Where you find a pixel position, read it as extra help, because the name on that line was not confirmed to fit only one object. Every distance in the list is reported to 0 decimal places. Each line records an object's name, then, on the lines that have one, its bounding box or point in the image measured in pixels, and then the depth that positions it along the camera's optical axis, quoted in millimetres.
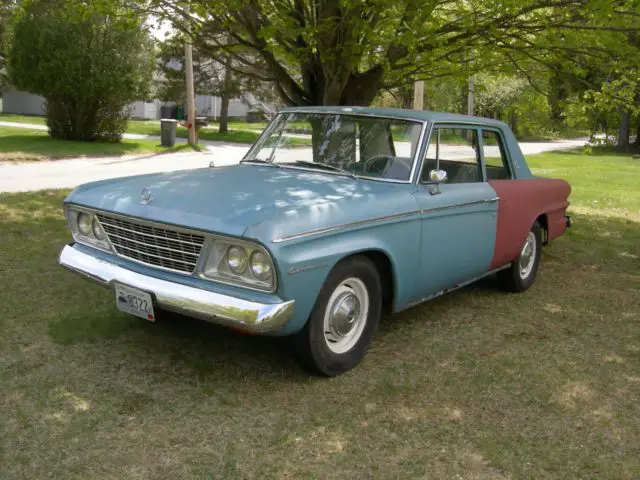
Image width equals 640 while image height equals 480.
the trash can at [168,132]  22109
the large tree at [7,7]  16553
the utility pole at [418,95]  12352
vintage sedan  3543
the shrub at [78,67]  19312
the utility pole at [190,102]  20900
